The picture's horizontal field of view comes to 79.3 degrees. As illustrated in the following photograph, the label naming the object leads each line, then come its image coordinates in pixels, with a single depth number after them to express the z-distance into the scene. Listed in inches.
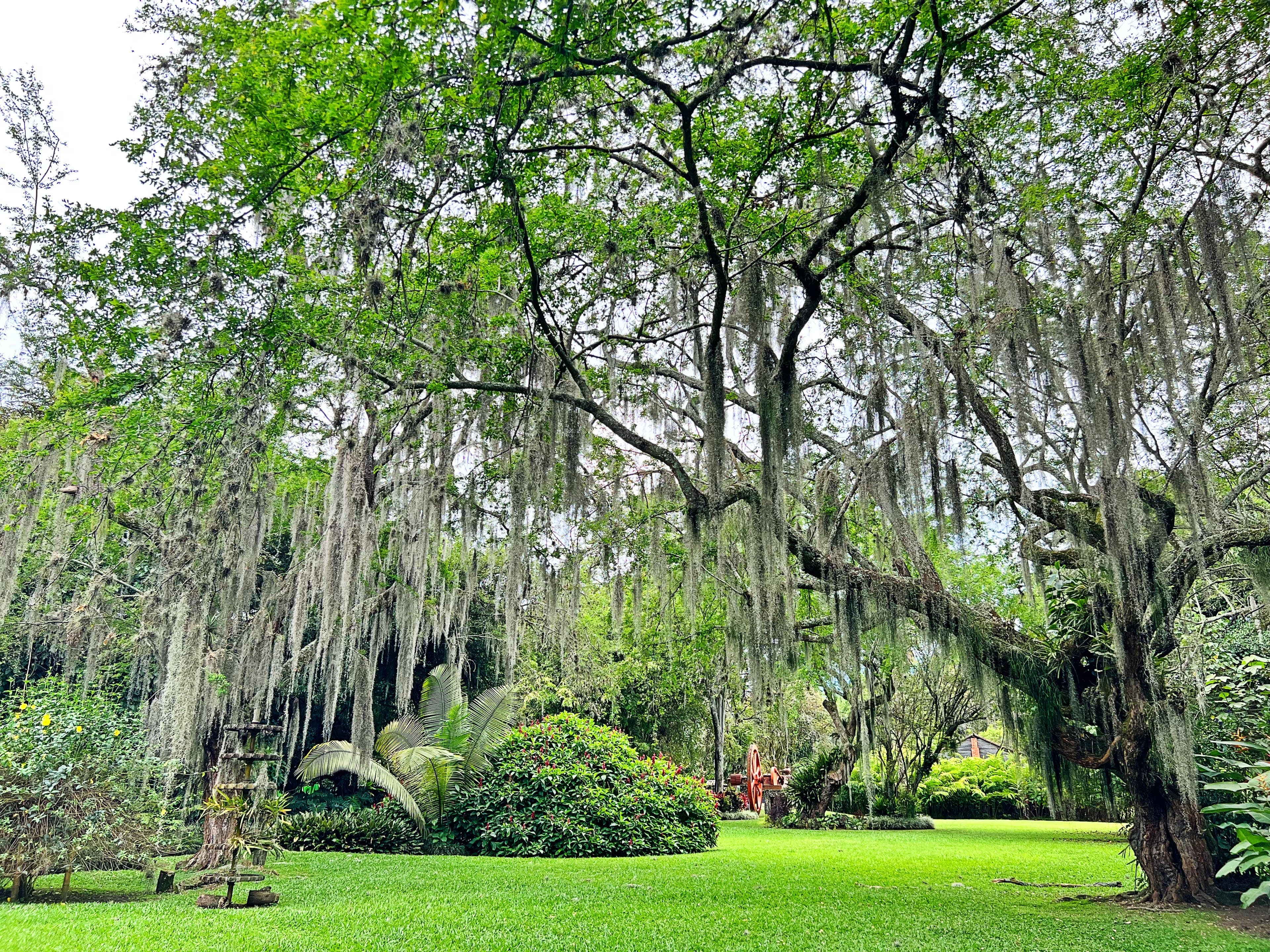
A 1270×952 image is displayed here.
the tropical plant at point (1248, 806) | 138.4
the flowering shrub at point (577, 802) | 386.9
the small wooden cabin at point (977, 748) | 1353.3
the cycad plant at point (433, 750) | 398.3
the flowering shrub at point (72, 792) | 229.5
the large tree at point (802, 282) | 194.5
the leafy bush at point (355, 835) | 391.5
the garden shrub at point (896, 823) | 586.6
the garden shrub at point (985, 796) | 742.5
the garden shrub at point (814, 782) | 639.1
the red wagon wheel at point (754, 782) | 803.4
